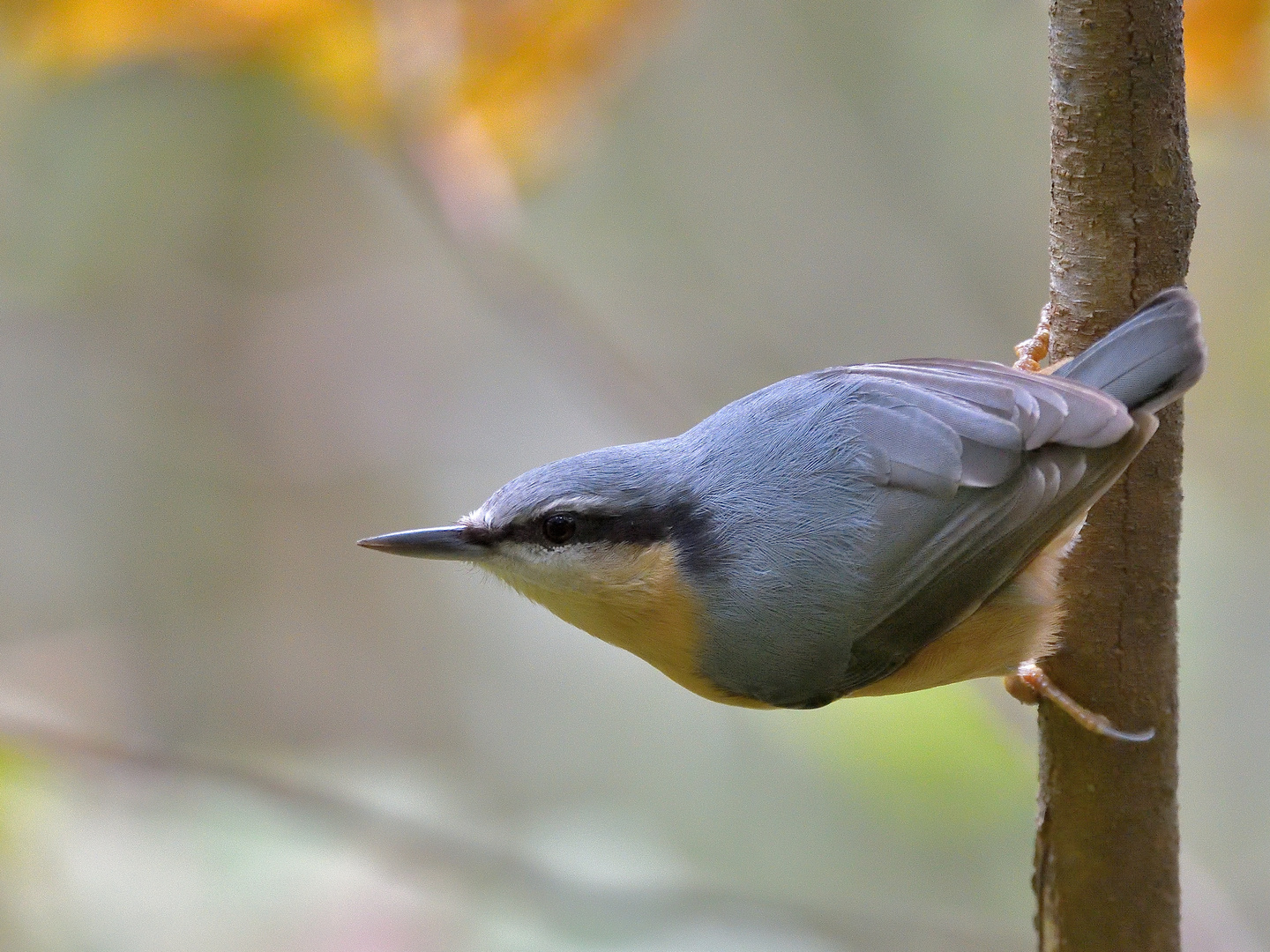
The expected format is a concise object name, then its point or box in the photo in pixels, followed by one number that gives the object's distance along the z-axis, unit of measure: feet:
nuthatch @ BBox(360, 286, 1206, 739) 10.40
